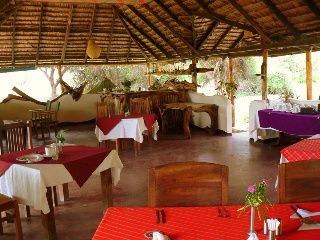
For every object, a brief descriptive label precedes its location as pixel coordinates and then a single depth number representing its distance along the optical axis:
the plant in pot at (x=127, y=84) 8.77
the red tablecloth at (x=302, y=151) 3.28
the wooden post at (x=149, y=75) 13.00
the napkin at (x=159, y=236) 1.53
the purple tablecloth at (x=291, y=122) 6.04
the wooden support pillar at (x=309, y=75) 8.39
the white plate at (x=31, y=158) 3.34
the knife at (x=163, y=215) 1.79
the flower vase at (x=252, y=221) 1.58
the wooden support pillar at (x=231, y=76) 10.17
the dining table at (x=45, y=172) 3.13
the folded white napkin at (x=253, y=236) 1.50
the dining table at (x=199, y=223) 1.61
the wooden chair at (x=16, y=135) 4.31
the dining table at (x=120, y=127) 6.55
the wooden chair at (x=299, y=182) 2.13
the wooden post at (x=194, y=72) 10.29
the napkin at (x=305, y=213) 1.78
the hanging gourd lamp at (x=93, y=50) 9.48
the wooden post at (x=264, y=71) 8.35
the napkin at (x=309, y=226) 1.64
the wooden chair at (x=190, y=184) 2.12
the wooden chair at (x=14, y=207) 3.06
